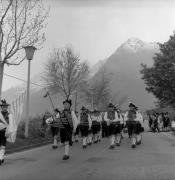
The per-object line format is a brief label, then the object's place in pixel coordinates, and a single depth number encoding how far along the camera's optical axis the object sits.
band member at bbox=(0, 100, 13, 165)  13.19
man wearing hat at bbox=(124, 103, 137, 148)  19.98
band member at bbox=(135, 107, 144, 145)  20.14
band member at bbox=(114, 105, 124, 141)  20.73
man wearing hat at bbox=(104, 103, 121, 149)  19.80
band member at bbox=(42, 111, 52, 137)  26.58
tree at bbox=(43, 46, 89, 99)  46.03
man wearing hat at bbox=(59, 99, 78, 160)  14.59
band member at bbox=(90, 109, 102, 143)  23.54
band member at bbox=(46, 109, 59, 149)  19.22
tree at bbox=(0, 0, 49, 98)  22.91
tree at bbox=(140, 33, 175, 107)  47.38
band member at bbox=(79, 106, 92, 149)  20.36
